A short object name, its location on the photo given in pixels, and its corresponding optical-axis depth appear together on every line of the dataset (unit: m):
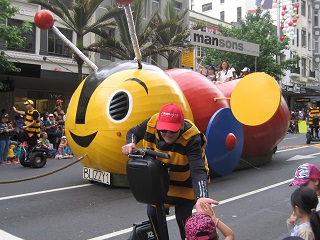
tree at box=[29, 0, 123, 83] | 17.17
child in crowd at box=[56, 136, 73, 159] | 13.08
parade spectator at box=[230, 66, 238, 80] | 11.77
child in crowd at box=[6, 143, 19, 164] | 11.91
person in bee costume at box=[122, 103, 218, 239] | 2.88
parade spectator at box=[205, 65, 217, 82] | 12.05
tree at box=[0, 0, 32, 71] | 13.27
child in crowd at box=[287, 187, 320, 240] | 2.78
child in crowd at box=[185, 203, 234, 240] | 2.35
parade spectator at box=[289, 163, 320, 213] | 3.28
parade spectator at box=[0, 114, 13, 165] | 11.20
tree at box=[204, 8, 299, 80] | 30.30
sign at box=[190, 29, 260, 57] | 11.43
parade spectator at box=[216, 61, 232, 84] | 11.43
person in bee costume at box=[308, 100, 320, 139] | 17.11
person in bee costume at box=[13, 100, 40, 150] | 10.88
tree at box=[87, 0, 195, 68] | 19.23
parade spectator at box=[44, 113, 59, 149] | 13.55
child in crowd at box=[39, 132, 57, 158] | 12.57
